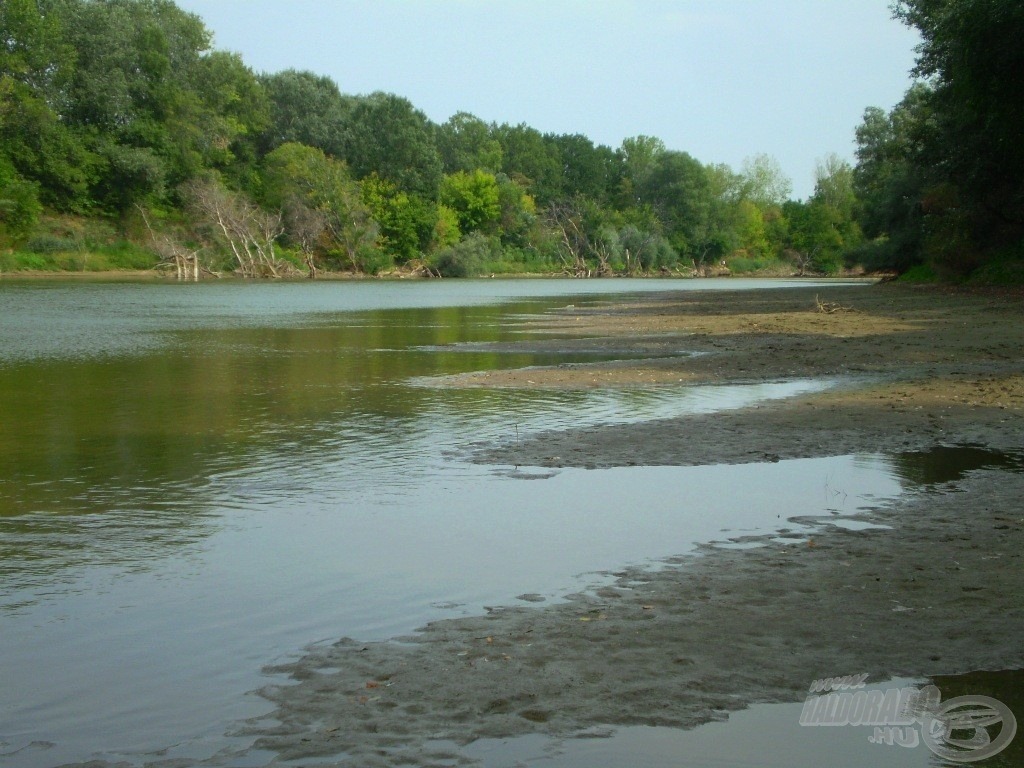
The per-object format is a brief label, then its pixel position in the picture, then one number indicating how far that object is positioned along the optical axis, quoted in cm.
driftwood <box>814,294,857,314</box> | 3482
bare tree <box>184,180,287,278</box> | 8762
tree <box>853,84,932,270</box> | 5294
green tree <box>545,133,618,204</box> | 14888
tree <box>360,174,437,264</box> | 10719
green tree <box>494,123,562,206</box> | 14525
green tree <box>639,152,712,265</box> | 13812
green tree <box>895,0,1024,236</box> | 3027
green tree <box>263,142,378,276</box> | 9712
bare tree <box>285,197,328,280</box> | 9633
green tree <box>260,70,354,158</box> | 11050
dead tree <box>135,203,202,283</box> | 8494
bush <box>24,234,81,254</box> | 8069
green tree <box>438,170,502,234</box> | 12381
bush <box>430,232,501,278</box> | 10800
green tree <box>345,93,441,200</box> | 10944
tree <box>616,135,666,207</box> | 14812
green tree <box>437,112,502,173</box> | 13425
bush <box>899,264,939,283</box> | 5522
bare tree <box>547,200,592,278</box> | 13200
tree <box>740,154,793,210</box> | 16200
